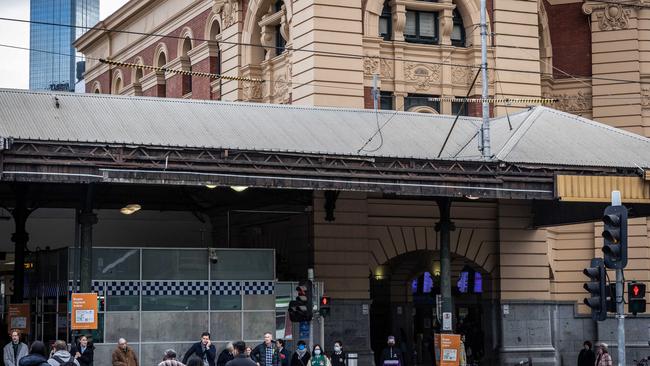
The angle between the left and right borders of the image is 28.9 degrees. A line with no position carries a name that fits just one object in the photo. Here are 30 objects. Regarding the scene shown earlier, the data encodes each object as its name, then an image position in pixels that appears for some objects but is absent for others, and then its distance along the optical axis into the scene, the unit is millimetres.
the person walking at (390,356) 36875
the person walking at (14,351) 29028
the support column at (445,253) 38188
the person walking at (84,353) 30062
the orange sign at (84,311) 32781
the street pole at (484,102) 38125
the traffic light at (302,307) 33719
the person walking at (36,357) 18594
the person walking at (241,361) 19078
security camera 36938
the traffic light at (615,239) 22703
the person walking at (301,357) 34438
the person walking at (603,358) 34719
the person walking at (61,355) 21875
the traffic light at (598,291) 23219
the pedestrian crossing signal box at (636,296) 25516
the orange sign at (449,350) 37594
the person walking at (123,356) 29594
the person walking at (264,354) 33031
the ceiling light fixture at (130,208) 37912
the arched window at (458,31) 46188
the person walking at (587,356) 40125
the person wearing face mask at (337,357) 36219
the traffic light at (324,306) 35906
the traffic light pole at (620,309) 23362
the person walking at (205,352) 31006
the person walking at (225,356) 29369
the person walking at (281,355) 33969
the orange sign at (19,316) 37219
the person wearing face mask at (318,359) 33281
